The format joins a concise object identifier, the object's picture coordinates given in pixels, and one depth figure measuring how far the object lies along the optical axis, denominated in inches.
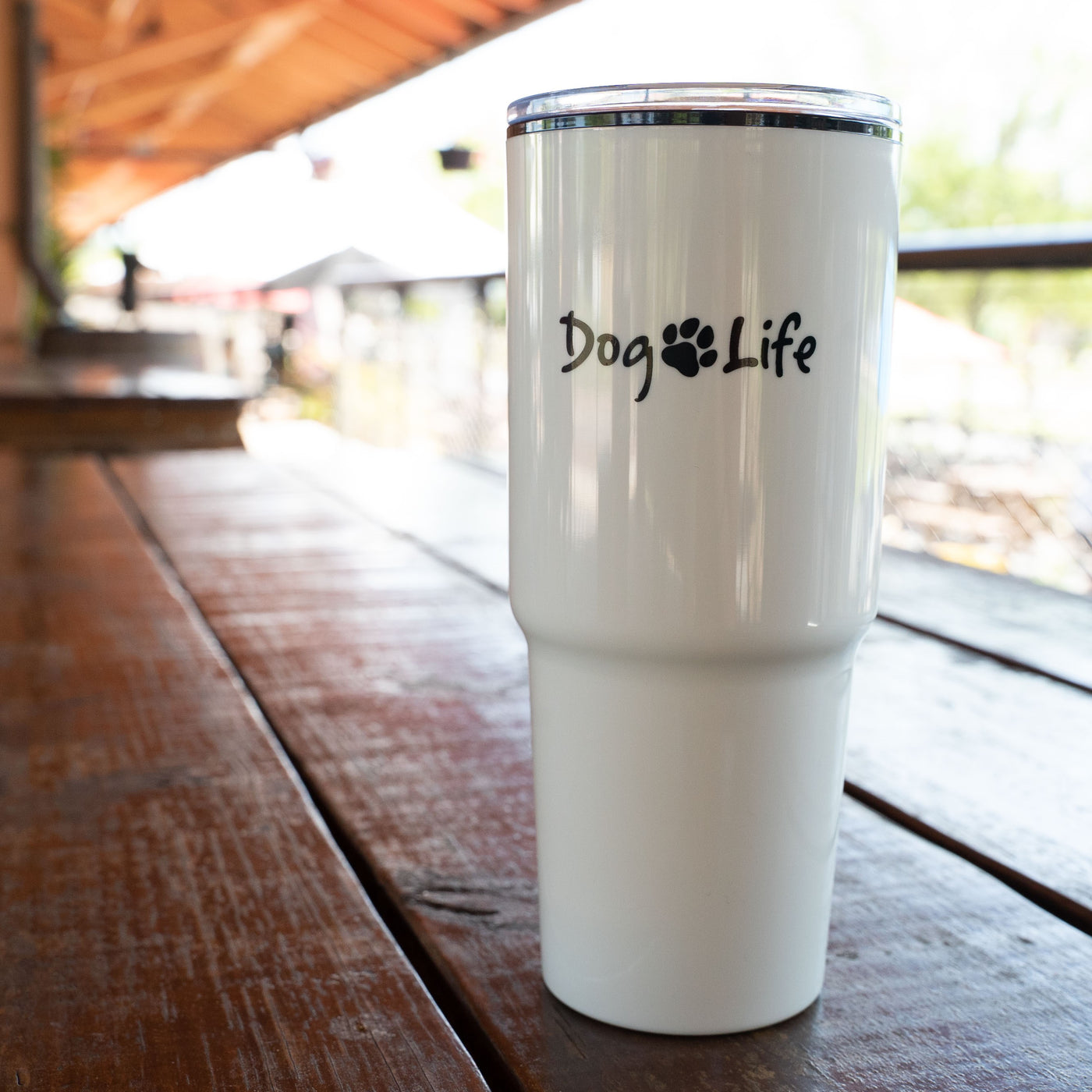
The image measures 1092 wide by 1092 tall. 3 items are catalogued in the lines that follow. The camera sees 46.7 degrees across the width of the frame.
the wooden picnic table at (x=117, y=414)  74.5
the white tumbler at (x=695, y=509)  10.6
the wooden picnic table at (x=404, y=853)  11.1
